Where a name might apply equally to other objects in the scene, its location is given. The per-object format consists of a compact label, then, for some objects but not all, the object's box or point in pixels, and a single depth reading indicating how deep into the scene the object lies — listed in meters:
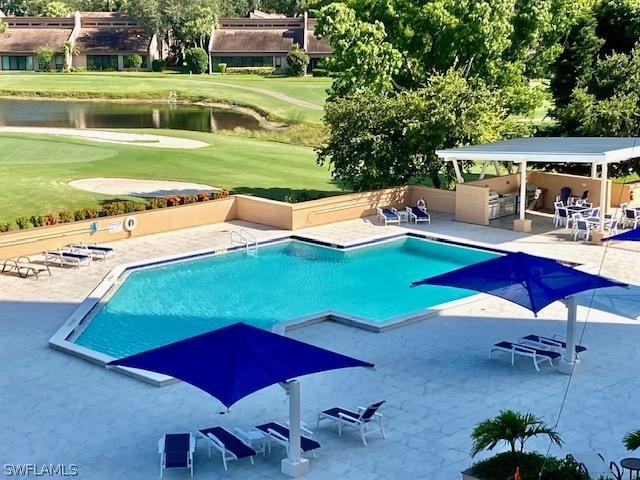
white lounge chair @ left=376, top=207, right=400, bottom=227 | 30.27
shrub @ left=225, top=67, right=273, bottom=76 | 102.44
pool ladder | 27.41
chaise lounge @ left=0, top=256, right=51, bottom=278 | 24.15
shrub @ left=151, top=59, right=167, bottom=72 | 104.44
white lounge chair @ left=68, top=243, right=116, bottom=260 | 25.80
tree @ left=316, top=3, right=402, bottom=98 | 34.72
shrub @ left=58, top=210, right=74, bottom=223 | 27.29
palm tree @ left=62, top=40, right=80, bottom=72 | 102.94
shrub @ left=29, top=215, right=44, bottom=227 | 27.09
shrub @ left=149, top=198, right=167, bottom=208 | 29.53
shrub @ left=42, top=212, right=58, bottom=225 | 26.81
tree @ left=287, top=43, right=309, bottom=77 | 98.44
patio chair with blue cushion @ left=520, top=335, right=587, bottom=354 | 17.77
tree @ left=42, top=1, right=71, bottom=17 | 128.75
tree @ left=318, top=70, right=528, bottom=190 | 31.72
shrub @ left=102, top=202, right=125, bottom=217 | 28.40
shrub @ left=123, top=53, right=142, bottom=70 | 103.00
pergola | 26.66
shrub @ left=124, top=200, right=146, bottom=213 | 28.88
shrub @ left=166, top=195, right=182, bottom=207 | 29.64
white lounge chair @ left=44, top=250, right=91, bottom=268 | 25.22
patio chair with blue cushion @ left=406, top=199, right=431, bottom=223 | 30.38
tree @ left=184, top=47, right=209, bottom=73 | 101.25
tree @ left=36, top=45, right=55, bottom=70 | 102.31
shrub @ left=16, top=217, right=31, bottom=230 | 26.80
